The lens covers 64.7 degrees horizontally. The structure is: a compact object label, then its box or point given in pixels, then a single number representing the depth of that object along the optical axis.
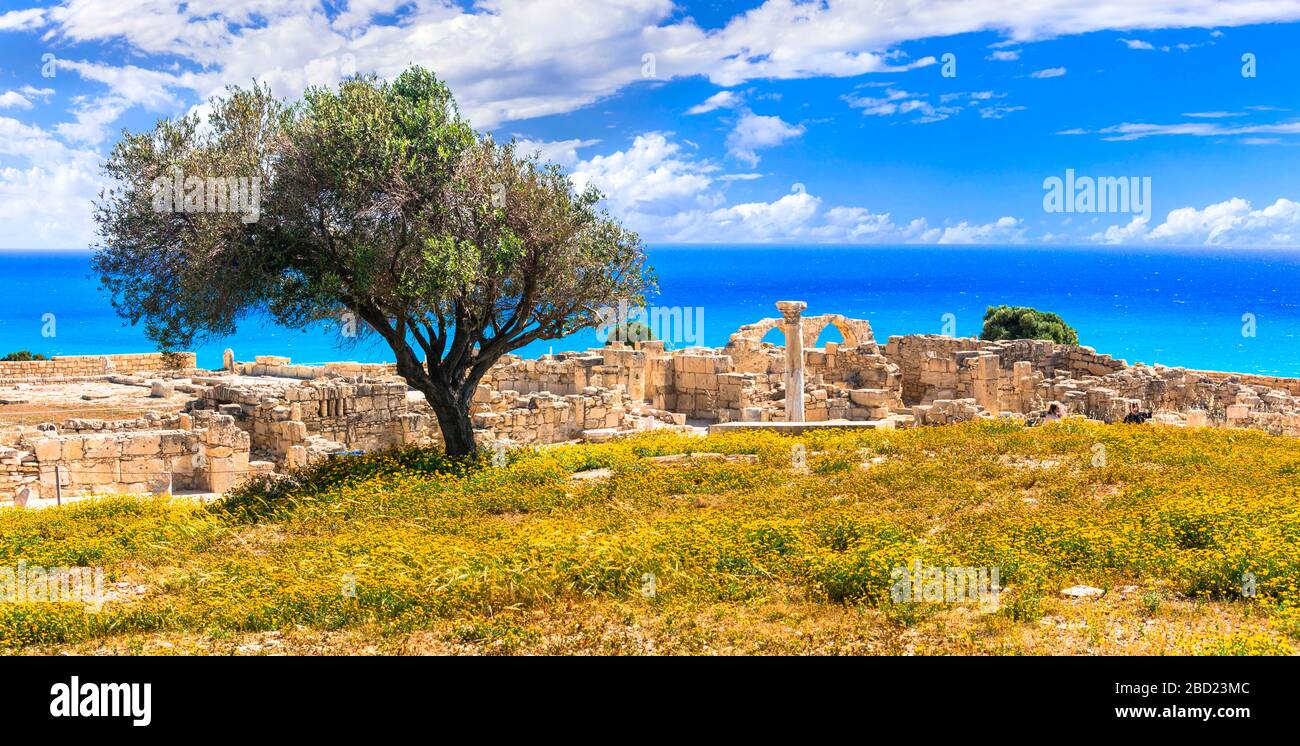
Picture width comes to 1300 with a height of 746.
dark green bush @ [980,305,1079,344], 52.94
